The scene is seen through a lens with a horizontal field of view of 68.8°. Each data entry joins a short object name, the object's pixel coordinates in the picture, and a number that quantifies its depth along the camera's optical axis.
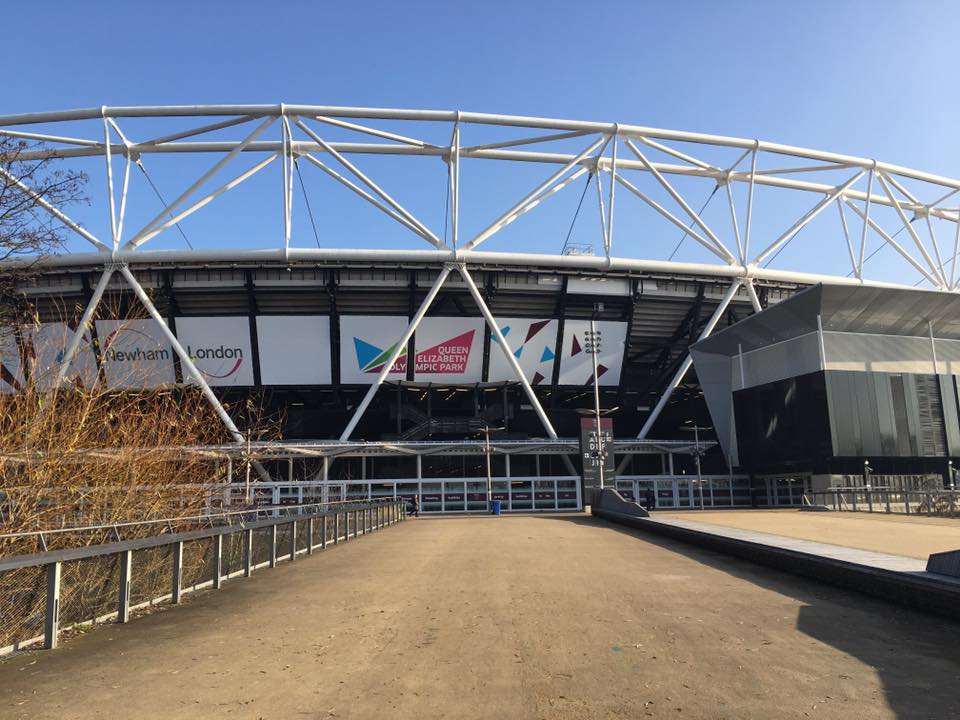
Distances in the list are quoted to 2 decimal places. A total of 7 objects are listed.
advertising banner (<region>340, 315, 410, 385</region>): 47.34
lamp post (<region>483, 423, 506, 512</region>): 44.50
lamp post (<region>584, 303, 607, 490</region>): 36.00
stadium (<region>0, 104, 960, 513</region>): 40.00
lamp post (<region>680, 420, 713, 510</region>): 46.38
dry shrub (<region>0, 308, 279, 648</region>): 6.98
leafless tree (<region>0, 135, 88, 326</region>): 8.84
